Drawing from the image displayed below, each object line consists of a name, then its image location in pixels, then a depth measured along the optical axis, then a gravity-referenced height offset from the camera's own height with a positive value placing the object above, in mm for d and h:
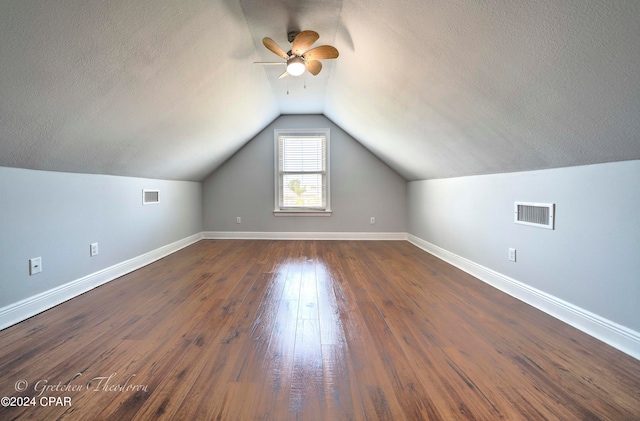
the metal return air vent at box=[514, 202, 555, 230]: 2186 -101
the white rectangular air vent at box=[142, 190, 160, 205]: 3660 +99
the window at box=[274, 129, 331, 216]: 5383 +584
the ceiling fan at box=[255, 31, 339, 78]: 2311 +1358
